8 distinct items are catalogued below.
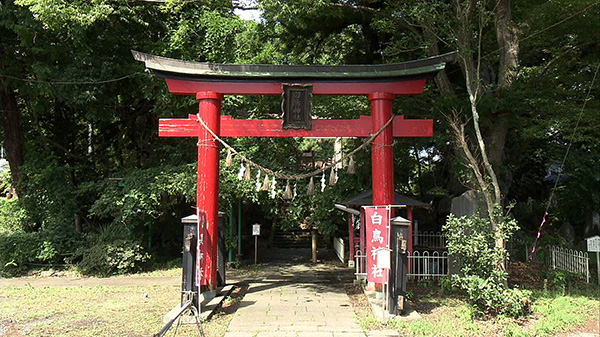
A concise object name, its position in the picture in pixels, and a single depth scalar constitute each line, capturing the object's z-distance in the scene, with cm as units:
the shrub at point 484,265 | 688
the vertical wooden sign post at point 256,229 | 1389
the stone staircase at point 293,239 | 1970
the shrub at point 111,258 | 1246
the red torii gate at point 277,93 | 854
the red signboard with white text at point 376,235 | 721
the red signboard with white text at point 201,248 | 711
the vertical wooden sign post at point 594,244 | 932
